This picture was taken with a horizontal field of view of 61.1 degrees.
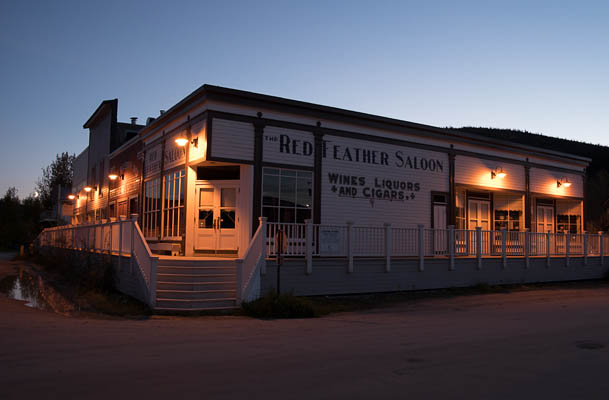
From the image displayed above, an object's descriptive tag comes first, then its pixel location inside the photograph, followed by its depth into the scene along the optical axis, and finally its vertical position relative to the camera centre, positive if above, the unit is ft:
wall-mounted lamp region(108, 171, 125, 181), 80.43 +9.55
